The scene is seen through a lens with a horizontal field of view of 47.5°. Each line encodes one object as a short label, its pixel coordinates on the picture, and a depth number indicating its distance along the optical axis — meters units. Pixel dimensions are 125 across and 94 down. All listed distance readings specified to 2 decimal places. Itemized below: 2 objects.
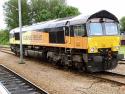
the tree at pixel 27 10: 32.78
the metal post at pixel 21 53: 10.62
